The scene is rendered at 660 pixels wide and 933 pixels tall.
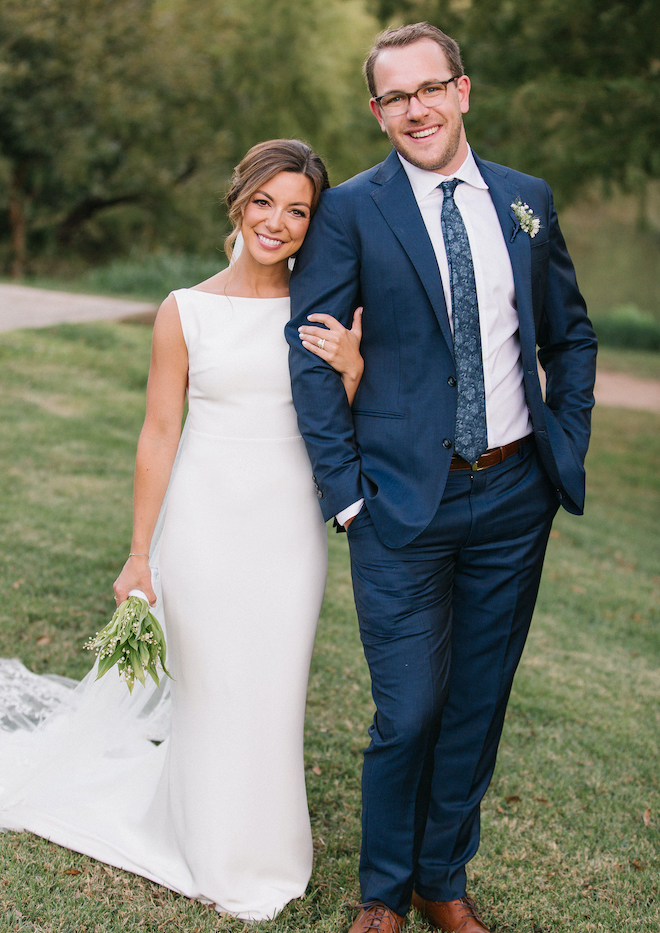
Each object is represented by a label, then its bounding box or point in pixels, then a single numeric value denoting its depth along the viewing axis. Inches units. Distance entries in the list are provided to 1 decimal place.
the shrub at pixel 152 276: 609.3
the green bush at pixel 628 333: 873.5
